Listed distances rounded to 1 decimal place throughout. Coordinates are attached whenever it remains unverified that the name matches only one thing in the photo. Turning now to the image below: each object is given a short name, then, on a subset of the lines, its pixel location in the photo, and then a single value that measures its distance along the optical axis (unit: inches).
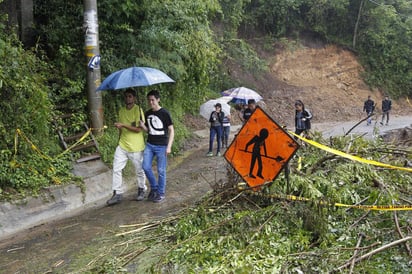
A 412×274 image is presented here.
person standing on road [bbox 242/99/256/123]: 443.2
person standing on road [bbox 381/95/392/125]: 768.1
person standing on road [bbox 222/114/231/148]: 459.2
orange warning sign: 190.7
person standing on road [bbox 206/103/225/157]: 437.7
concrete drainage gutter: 218.4
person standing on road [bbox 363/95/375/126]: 810.7
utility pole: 315.0
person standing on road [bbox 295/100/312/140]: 396.5
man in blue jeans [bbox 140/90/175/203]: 248.5
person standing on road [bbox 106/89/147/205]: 253.3
